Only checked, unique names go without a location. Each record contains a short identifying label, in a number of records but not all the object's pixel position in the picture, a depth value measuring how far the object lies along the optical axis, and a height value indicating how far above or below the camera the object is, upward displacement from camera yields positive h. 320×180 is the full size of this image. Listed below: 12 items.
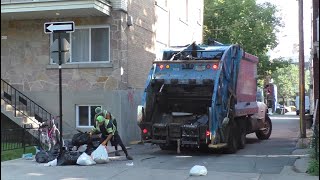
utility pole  16.25 +0.49
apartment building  15.91 +1.28
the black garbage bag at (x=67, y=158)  10.78 -1.43
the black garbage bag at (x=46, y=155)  11.10 -1.42
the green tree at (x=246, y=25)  33.69 +5.12
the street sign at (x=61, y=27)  10.69 +1.55
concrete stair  15.24 -0.69
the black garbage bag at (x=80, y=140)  11.70 -1.10
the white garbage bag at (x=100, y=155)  10.98 -1.39
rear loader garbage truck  12.27 -0.10
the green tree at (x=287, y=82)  95.06 +2.65
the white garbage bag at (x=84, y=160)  10.68 -1.46
